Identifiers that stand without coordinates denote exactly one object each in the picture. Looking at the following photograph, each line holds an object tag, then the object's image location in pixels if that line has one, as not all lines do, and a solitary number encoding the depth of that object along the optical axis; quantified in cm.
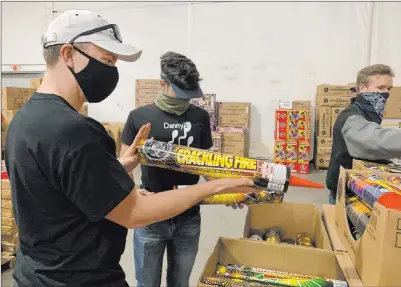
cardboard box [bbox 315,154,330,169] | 591
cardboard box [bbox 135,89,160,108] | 667
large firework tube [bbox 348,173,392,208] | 103
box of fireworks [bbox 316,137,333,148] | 591
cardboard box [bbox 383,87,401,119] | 540
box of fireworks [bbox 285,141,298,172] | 585
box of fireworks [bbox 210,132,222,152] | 594
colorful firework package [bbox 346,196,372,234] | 107
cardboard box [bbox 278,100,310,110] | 610
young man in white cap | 86
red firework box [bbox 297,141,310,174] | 580
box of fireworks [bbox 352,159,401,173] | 147
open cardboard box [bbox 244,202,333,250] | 189
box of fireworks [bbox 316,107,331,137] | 586
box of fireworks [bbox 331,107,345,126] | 582
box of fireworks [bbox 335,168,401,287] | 83
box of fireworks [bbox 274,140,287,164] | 591
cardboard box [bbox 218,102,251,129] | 630
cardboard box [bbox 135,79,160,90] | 662
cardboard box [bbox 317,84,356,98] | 570
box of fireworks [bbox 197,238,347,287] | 110
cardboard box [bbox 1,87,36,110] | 442
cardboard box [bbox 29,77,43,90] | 545
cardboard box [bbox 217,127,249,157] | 604
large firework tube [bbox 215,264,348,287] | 109
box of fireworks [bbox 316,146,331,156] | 589
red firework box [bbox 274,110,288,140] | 590
